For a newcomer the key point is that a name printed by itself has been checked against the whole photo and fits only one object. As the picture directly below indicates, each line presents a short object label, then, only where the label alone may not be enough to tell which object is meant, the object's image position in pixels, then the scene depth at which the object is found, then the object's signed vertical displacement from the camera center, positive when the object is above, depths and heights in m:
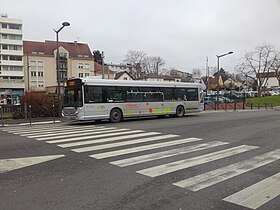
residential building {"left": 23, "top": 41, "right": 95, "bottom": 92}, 73.81 +9.74
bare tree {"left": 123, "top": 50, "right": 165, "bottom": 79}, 75.69 +9.49
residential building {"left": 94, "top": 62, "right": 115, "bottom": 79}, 82.94 +7.86
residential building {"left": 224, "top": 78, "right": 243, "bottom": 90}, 106.54 +5.48
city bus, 17.33 -0.10
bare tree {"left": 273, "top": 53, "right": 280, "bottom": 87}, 60.61 +6.67
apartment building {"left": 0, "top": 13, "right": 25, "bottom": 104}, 69.06 +10.85
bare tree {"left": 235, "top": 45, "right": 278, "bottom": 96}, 59.38 +6.35
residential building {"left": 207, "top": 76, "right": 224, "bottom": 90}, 106.41 +5.55
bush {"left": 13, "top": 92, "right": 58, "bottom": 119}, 22.39 -0.46
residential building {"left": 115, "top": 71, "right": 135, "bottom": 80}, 81.62 +6.30
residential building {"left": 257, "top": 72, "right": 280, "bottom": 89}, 137.32 +7.24
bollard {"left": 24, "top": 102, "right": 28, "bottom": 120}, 21.52 -1.11
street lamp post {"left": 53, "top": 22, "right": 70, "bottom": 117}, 21.65 +5.36
